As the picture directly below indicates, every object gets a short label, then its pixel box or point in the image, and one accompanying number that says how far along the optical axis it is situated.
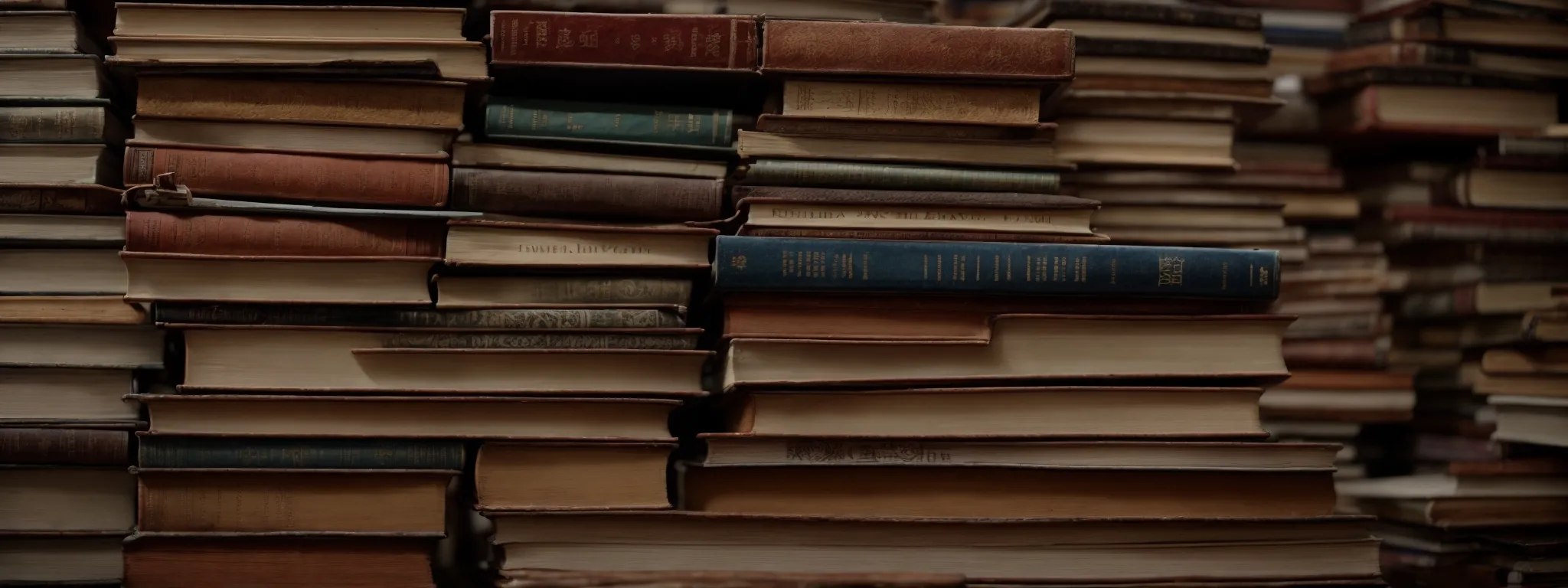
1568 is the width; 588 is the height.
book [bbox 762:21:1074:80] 1.35
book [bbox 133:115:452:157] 1.31
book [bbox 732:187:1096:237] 1.33
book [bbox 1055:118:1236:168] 1.49
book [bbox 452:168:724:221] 1.33
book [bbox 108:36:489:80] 1.30
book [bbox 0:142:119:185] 1.31
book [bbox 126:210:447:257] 1.26
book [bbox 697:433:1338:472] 1.29
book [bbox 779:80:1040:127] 1.37
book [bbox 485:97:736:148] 1.35
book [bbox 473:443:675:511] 1.28
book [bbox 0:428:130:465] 1.28
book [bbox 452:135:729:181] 1.35
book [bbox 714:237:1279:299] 1.28
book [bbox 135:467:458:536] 1.25
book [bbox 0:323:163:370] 1.30
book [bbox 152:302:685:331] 1.29
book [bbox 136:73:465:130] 1.30
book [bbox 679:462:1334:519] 1.28
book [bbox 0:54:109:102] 1.32
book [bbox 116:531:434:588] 1.25
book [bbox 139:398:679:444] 1.25
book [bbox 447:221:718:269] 1.30
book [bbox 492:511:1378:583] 1.28
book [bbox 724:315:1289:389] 1.28
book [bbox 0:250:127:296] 1.32
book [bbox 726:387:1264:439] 1.29
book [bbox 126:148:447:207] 1.28
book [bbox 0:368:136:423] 1.30
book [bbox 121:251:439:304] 1.26
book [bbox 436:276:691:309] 1.30
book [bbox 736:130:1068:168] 1.37
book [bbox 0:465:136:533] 1.30
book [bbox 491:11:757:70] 1.32
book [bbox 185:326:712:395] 1.27
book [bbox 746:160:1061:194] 1.36
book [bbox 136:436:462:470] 1.25
